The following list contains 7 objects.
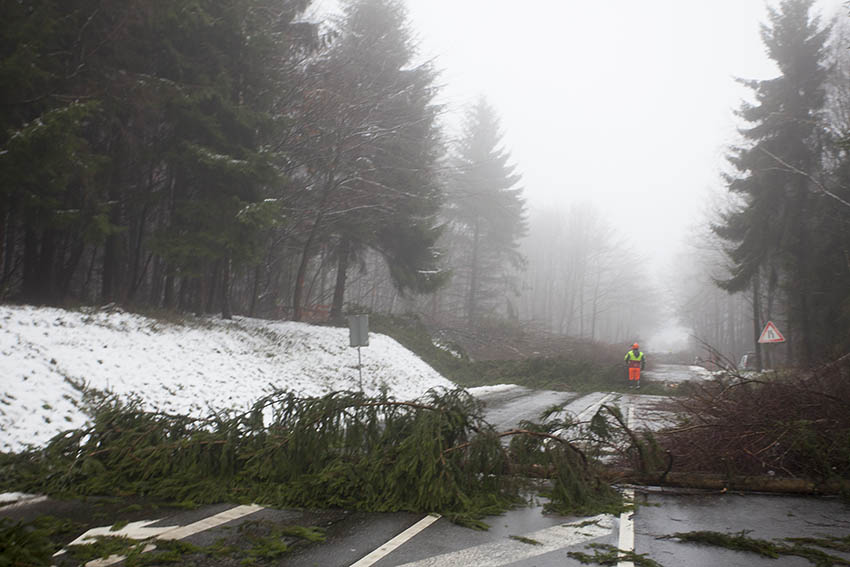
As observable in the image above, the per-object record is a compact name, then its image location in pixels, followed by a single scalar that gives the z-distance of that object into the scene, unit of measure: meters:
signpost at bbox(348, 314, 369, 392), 14.96
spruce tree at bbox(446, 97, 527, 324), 40.94
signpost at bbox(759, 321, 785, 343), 20.75
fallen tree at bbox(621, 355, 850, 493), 6.37
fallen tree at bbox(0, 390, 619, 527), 5.72
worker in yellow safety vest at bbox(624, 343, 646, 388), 21.27
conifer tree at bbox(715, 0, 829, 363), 24.40
